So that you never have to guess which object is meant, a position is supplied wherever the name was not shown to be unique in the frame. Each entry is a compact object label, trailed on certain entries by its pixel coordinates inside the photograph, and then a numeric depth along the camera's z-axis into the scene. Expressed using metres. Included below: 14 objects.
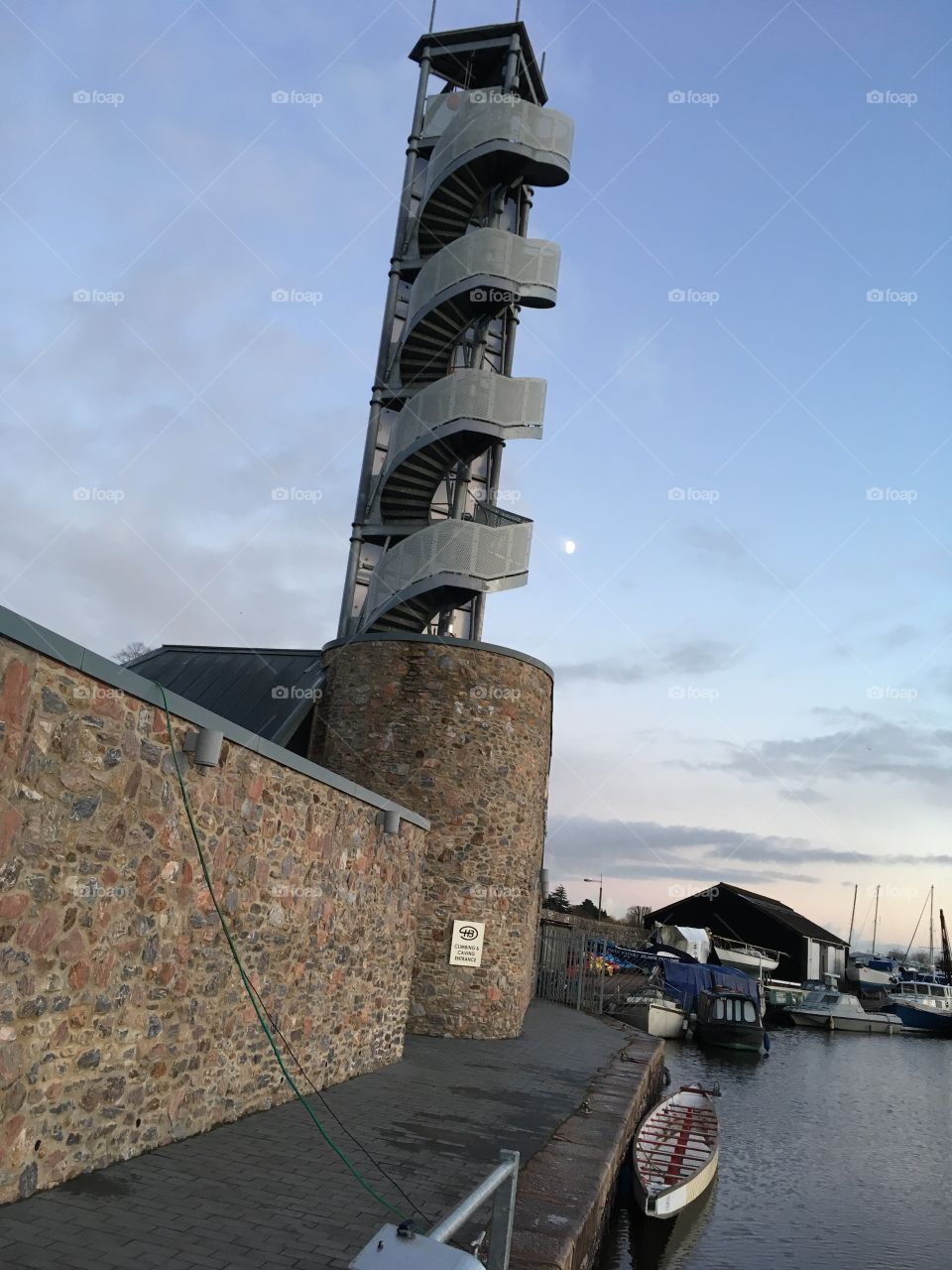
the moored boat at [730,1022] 24.41
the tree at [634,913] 86.16
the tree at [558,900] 68.11
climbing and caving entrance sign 13.82
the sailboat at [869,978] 55.56
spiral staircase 16.94
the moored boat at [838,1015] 36.03
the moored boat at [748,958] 43.47
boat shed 48.97
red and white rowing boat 8.70
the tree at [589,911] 63.25
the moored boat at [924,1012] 39.19
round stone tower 13.83
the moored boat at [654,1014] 24.00
